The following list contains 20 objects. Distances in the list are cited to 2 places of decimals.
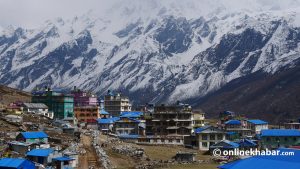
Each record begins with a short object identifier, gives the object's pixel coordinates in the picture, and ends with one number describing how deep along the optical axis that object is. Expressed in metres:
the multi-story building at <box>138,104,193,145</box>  157.38
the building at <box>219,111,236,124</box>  189.29
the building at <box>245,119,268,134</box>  175.30
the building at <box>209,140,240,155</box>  128.84
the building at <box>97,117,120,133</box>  174.25
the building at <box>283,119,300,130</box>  177.00
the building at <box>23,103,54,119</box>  173.24
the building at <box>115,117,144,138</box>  165.50
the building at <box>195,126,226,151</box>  142.38
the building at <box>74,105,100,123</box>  193.34
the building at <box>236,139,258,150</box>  133.88
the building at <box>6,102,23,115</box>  161.65
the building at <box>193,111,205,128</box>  164.75
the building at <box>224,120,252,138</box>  161.16
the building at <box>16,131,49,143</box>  113.06
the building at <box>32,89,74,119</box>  186.50
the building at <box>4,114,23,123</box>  143.30
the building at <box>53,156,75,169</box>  94.05
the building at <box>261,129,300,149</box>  135.00
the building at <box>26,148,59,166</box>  95.88
